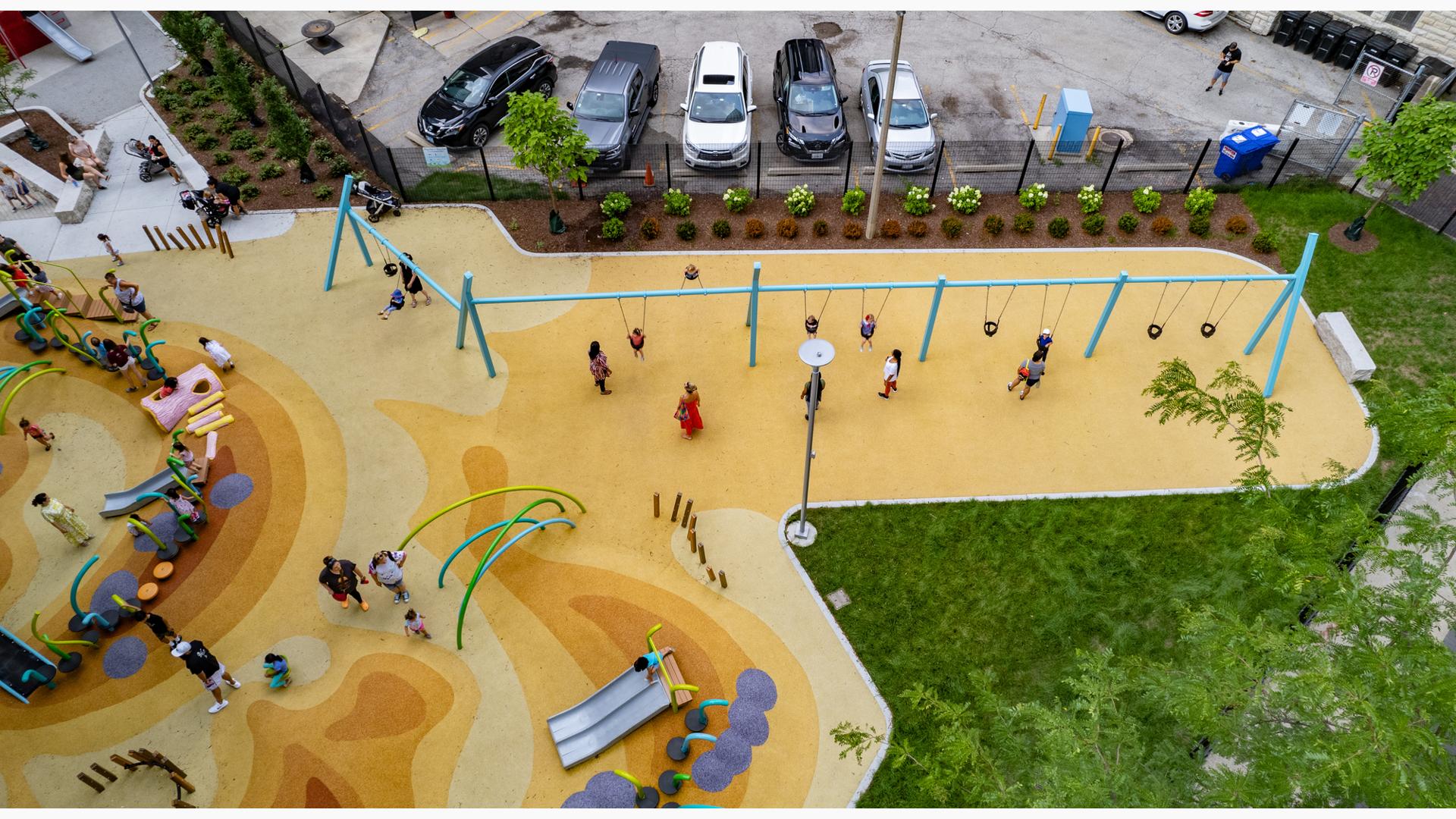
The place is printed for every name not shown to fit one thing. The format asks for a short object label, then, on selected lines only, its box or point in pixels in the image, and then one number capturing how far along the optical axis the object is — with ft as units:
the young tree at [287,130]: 73.67
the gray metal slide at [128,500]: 53.83
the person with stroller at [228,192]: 71.92
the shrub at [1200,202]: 72.38
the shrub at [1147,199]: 73.72
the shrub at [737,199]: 74.02
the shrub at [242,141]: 81.20
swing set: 57.88
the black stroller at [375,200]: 73.77
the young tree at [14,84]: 80.38
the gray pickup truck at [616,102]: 77.25
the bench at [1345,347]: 61.00
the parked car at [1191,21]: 94.58
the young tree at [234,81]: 78.48
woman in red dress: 56.13
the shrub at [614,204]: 73.56
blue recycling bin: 74.95
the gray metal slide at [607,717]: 44.50
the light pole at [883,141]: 59.84
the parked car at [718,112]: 77.56
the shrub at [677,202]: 73.20
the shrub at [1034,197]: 73.97
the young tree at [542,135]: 65.87
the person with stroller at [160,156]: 76.59
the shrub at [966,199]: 73.82
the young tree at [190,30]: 84.89
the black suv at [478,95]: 80.59
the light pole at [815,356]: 40.32
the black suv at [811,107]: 78.18
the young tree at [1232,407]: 35.70
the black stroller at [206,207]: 71.41
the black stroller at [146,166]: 77.10
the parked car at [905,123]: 77.46
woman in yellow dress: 50.06
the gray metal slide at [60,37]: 92.84
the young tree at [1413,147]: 64.59
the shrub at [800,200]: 73.67
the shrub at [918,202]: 73.36
